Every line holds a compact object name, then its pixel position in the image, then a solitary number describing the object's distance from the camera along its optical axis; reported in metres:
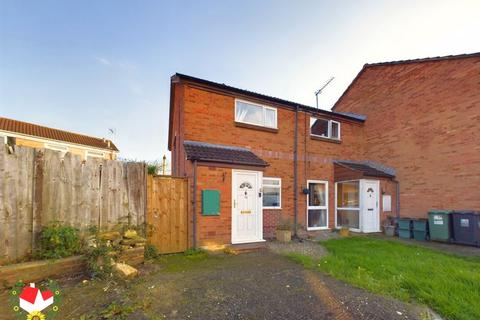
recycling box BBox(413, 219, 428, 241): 9.68
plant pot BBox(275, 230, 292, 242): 8.58
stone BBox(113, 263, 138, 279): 4.55
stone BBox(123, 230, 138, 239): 5.58
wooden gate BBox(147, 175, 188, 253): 6.50
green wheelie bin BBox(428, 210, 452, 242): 8.98
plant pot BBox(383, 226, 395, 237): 10.71
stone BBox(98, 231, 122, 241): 5.24
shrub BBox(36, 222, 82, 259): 4.59
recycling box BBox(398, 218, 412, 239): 10.16
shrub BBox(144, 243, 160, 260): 6.02
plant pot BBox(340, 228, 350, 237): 10.18
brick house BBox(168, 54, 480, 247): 7.74
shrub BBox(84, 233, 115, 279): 4.55
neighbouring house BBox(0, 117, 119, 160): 19.36
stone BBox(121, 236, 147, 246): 5.43
